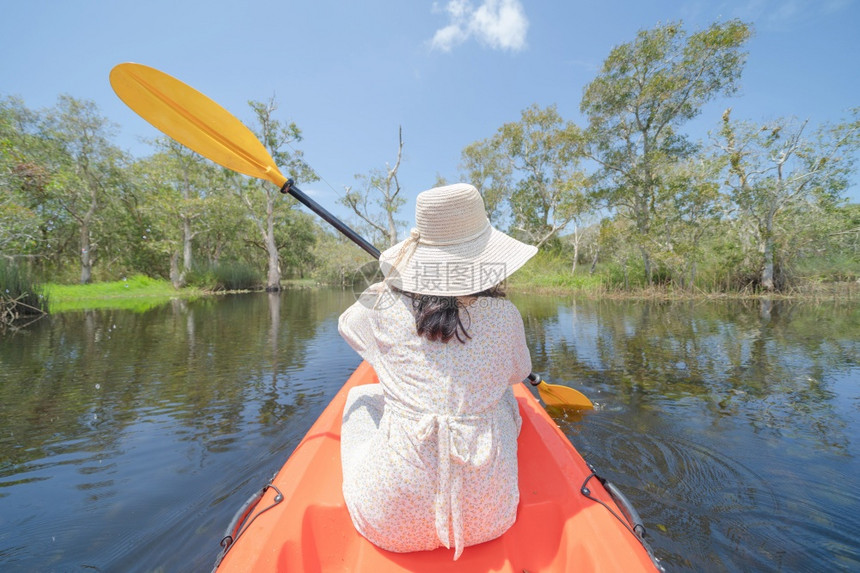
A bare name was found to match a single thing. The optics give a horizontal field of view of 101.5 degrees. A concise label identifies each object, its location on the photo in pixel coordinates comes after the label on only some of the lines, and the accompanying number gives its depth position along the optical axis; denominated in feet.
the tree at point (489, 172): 70.95
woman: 3.40
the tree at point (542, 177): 49.03
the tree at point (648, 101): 38.50
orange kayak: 3.46
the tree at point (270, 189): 63.77
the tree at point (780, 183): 35.86
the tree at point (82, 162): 48.45
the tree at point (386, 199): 53.62
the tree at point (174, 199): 56.59
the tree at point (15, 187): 25.59
